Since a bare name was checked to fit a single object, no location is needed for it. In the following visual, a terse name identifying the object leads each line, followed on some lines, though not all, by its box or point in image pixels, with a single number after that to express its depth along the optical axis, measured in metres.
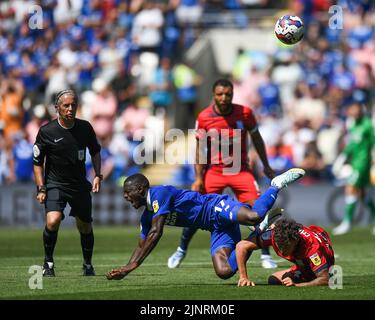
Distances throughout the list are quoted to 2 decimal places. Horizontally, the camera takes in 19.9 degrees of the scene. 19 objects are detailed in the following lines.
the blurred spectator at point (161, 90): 29.03
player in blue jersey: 12.44
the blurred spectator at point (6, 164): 27.34
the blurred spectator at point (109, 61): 29.86
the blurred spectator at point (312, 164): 26.25
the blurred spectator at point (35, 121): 23.66
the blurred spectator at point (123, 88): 29.17
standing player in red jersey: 15.93
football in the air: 15.64
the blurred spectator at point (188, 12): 31.20
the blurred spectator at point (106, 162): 27.09
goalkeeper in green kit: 23.20
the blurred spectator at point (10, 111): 28.78
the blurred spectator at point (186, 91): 29.55
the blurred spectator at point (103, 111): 28.20
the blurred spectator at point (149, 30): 30.17
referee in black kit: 13.84
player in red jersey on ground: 11.98
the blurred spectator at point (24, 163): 26.86
